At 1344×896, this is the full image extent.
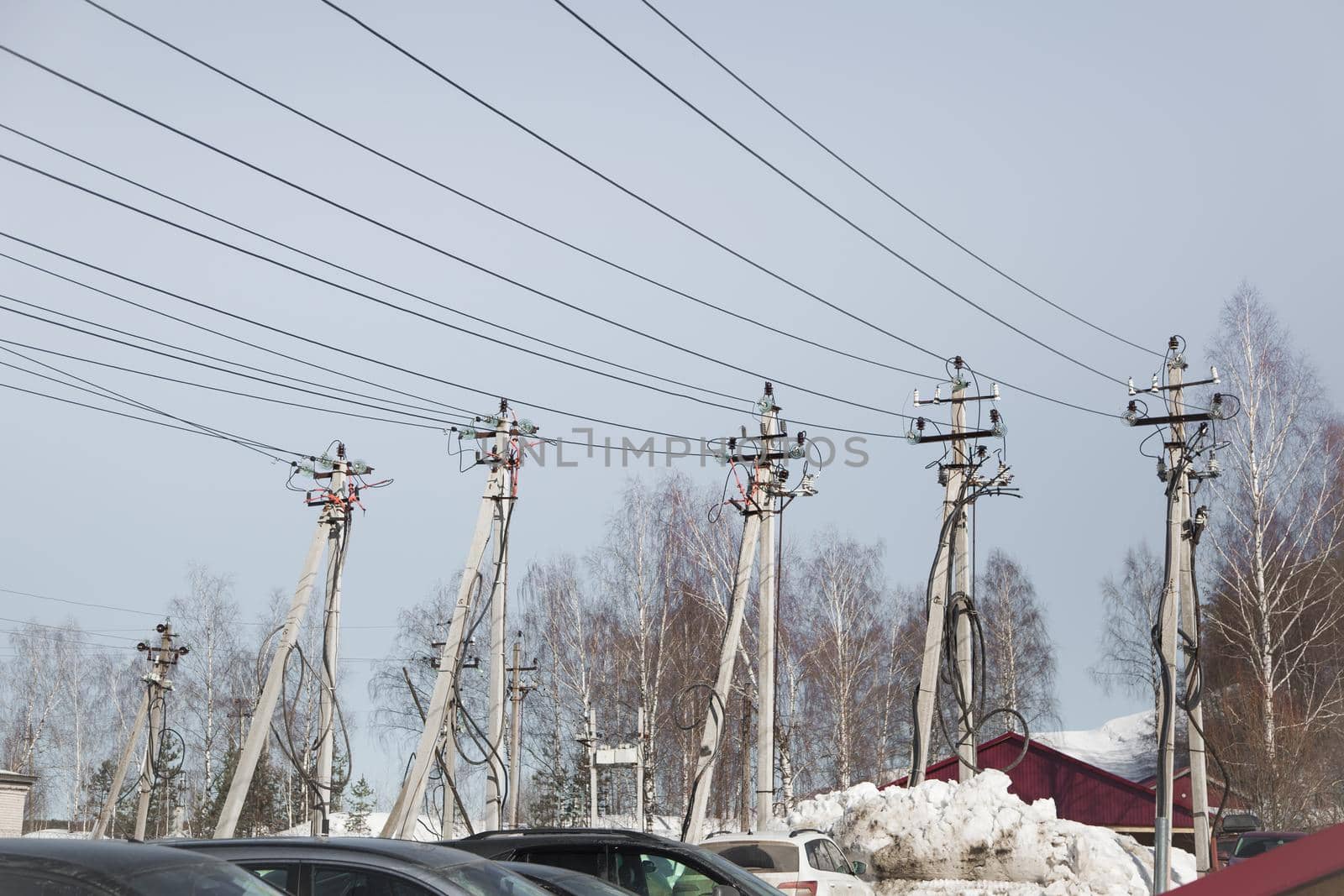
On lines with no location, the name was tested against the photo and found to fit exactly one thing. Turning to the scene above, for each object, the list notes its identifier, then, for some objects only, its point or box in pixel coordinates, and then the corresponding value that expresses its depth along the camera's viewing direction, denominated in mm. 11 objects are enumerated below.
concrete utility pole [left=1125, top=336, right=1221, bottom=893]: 24875
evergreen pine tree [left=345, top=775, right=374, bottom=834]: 60844
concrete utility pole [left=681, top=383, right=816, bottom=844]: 23953
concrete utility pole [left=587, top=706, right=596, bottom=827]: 31864
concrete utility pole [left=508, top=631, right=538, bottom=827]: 37375
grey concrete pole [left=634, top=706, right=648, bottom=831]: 33906
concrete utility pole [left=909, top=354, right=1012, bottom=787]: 25188
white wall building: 41125
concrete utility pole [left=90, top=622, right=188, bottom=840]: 41594
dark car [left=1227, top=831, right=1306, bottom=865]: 23797
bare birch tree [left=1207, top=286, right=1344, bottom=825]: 36188
